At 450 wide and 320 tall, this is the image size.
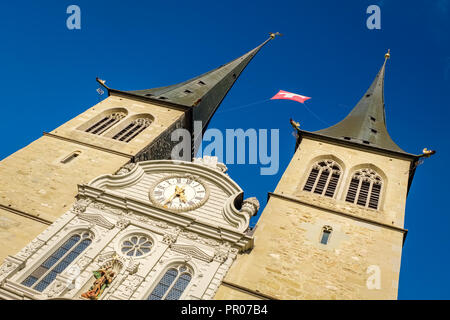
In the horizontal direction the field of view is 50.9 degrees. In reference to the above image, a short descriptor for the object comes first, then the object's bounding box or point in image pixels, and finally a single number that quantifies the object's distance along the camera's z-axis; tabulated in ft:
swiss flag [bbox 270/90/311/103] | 65.41
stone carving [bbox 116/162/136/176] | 48.91
